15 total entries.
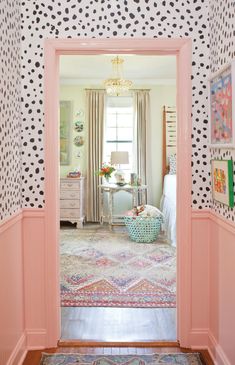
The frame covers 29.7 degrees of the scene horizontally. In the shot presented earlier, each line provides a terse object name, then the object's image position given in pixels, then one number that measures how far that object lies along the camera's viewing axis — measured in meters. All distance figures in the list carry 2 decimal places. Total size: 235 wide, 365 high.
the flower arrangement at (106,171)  7.87
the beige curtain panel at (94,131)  8.22
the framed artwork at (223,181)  2.58
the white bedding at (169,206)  6.42
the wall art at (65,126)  8.26
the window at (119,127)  8.33
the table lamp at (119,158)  7.75
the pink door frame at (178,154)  3.13
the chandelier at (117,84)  6.34
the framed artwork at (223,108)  2.49
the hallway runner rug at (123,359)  3.00
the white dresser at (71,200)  7.88
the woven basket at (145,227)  6.62
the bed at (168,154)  7.47
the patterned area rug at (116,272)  4.26
